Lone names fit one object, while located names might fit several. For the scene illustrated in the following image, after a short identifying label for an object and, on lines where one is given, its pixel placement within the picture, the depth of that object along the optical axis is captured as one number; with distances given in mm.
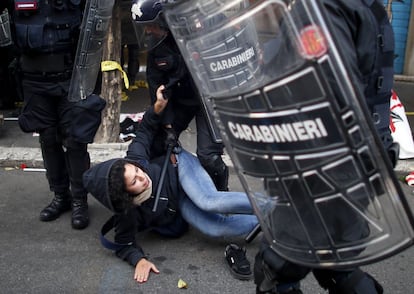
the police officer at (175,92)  3178
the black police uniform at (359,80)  1698
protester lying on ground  2875
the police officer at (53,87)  3379
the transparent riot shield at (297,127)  1455
